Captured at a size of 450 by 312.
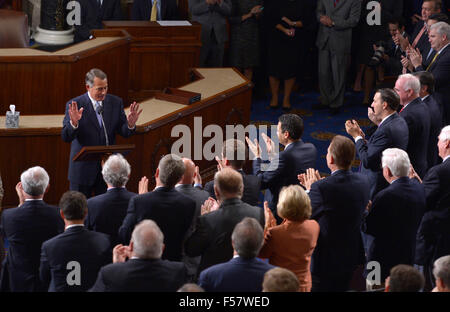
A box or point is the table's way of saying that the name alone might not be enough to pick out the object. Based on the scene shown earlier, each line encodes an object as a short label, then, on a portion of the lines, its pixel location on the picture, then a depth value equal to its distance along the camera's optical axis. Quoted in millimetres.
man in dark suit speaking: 11297
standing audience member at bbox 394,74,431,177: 12031
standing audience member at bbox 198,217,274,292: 7516
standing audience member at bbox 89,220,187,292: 7355
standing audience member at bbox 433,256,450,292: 7273
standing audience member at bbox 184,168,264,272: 8609
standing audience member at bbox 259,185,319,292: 8477
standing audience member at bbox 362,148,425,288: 9477
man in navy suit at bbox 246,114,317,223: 10625
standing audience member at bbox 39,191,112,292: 8133
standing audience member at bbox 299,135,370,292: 9367
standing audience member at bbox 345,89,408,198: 11242
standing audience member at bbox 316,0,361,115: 18641
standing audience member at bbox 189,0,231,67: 18420
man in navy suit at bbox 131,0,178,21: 18484
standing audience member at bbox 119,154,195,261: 8750
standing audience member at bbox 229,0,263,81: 19062
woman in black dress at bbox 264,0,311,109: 18891
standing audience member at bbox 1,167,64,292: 8727
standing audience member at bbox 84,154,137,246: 9117
